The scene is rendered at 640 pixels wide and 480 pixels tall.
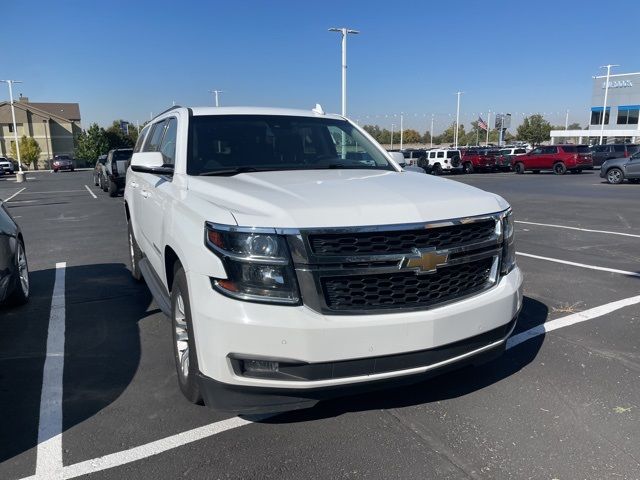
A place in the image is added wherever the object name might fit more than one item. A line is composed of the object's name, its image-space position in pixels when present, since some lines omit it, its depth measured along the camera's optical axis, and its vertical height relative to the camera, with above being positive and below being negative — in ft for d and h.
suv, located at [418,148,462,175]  126.21 -4.71
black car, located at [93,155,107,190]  78.84 -4.65
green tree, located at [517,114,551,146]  295.69 +6.45
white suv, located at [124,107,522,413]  8.52 -2.52
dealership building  211.82 +12.86
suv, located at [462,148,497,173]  126.00 -4.87
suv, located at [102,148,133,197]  65.92 -3.82
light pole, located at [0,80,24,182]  117.39 -1.48
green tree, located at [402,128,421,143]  464.24 +4.38
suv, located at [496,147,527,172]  126.11 -3.70
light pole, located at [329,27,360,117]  97.30 +14.74
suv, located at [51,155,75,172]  177.78 -7.47
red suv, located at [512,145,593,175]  107.96 -3.96
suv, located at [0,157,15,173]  150.51 -7.05
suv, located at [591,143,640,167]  116.88 -2.43
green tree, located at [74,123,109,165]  233.76 -1.37
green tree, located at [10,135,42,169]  214.69 -3.62
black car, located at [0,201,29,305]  15.56 -3.83
